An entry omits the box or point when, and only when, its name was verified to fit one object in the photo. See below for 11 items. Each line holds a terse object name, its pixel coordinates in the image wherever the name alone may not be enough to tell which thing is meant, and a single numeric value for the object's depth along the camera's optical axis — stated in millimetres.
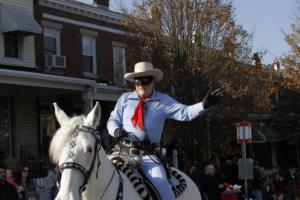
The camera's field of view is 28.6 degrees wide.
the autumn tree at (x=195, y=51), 18875
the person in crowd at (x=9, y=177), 11064
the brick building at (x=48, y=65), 19109
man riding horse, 5980
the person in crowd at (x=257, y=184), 18281
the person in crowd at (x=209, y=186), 15219
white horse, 4496
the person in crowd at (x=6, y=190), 10289
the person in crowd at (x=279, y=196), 19969
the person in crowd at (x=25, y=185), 11938
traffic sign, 17094
